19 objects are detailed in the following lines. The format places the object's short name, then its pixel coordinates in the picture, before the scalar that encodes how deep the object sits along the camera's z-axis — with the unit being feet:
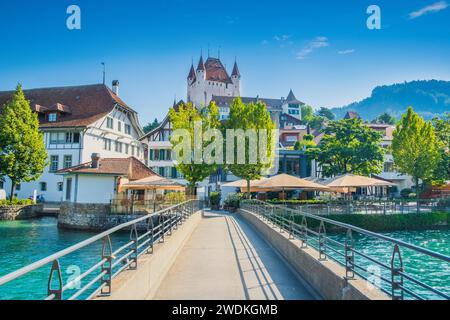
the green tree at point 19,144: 112.98
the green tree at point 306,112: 388.37
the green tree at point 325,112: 448.08
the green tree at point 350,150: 127.13
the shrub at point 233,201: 111.24
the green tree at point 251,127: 106.93
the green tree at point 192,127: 107.96
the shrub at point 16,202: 111.55
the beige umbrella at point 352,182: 83.87
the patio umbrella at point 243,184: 94.41
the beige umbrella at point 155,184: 85.81
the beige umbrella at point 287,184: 77.15
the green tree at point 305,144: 164.41
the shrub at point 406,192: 164.25
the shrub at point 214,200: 129.39
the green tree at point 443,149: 130.31
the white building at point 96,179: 96.84
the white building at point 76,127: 131.03
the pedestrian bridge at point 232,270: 15.78
